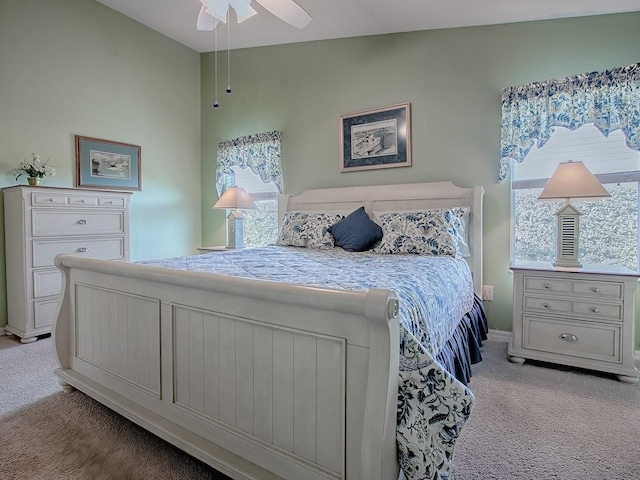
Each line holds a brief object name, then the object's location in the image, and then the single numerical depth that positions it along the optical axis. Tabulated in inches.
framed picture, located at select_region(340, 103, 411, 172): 130.0
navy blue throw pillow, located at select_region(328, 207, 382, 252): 113.6
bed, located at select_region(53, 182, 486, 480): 39.4
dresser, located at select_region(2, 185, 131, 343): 111.9
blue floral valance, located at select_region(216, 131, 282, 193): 157.6
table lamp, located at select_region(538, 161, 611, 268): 89.4
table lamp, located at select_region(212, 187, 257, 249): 150.3
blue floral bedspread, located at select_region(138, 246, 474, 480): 39.6
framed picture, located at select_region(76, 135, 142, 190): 138.0
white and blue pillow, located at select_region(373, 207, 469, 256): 102.2
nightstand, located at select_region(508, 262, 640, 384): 85.4
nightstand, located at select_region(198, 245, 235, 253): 153.5
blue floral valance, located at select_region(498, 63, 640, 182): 94.3
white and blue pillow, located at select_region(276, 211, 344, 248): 121.2
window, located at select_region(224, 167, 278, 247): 166.7
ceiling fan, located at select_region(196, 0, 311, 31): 79.8
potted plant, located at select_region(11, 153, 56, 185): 117.6
